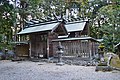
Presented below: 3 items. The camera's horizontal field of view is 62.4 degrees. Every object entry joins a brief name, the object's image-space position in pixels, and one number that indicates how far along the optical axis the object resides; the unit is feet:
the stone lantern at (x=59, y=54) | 24.59
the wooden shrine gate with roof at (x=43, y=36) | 32.10
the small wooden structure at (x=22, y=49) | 36.44
